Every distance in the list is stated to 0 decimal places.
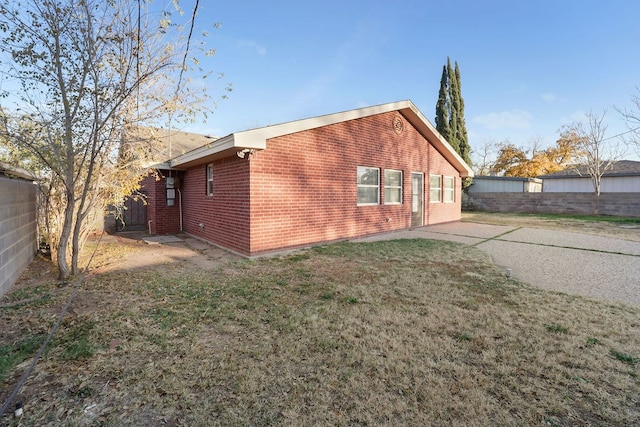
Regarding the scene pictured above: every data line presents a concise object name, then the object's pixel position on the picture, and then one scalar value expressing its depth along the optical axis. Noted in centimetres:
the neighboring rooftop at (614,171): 2017
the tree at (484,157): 3878
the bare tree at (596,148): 1981
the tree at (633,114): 1563
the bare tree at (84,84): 424
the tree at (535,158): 3009
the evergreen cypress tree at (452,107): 2303
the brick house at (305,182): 685
